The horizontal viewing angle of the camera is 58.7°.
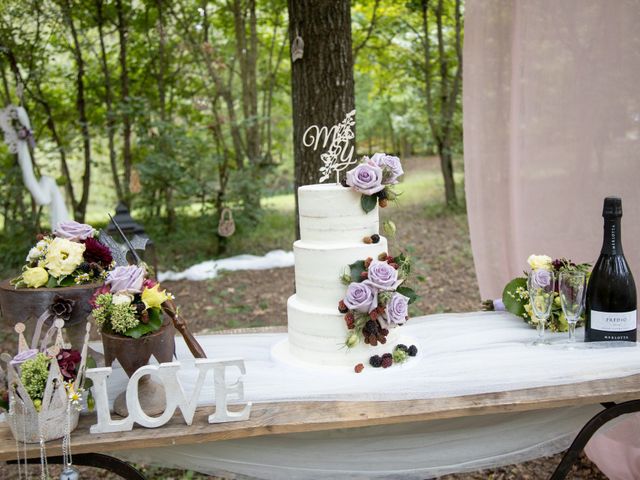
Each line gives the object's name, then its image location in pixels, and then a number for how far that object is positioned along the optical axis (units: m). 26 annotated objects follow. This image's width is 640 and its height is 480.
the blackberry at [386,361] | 1.78
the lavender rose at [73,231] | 1.70
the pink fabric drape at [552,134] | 2.35
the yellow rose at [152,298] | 1.47
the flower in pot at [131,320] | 1.44
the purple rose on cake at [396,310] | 1.71
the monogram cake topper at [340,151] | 1.97
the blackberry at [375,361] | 1.78
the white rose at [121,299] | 1.43
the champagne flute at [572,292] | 1.81
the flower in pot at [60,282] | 1.52
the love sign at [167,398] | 1.43
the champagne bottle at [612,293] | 1.87
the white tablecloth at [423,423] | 1.66
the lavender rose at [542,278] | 1.94
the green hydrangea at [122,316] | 1.42
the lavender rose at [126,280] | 1.46
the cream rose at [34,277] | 1.55
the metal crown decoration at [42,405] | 1.35
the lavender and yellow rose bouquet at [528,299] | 2.02
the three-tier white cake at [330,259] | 1.79
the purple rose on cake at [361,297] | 1.69
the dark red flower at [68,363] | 1.42
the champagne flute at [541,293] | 1.93
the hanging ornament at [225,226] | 6.42
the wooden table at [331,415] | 1.43
